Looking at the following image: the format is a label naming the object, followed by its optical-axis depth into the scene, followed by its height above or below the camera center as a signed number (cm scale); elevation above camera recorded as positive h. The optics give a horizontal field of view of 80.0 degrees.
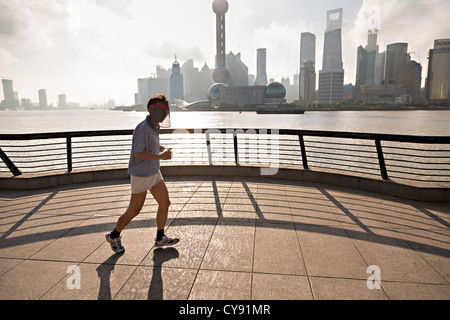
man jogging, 309 -63
